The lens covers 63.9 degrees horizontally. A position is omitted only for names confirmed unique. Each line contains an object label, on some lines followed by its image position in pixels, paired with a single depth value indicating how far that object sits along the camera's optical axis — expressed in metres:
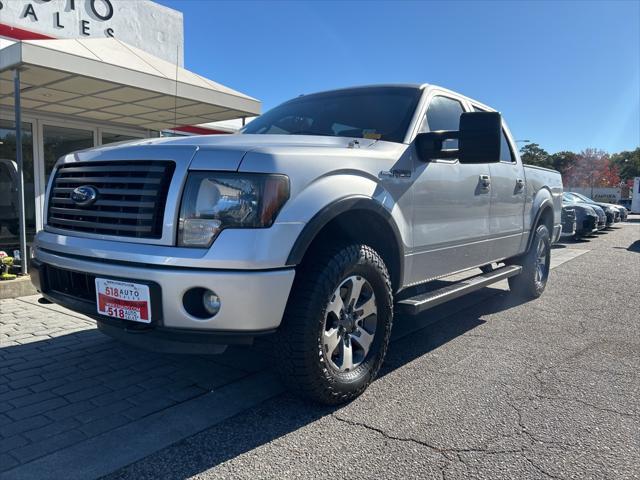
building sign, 9.30
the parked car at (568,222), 11.59
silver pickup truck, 2.51
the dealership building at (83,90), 6.46
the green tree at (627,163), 75.62
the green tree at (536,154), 78.57
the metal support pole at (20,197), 6.24
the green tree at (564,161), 77.62
